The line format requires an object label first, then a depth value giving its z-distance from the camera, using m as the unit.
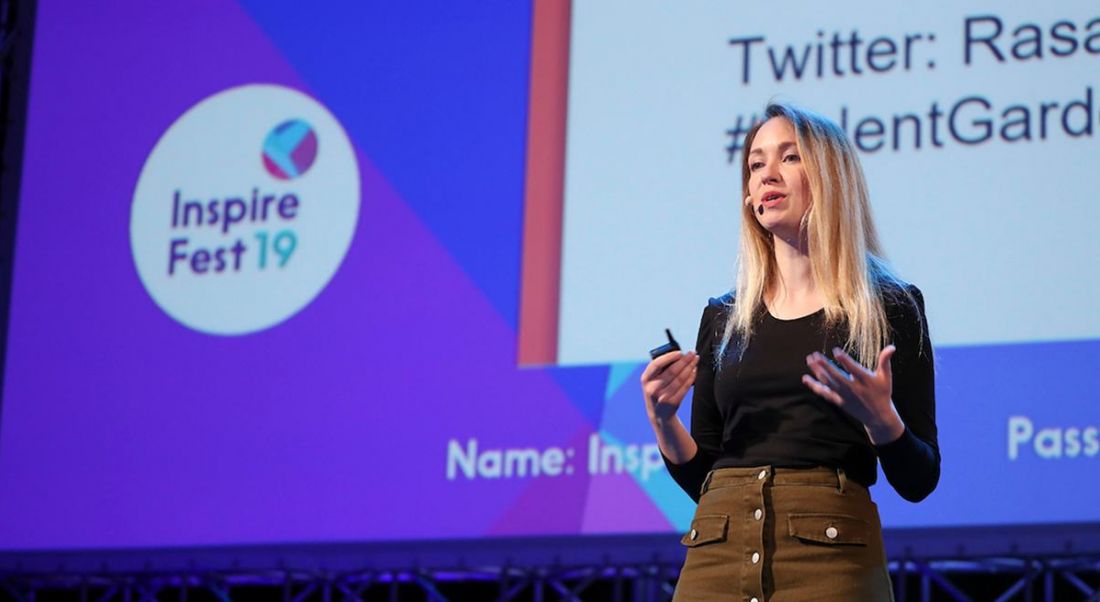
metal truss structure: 4.46
